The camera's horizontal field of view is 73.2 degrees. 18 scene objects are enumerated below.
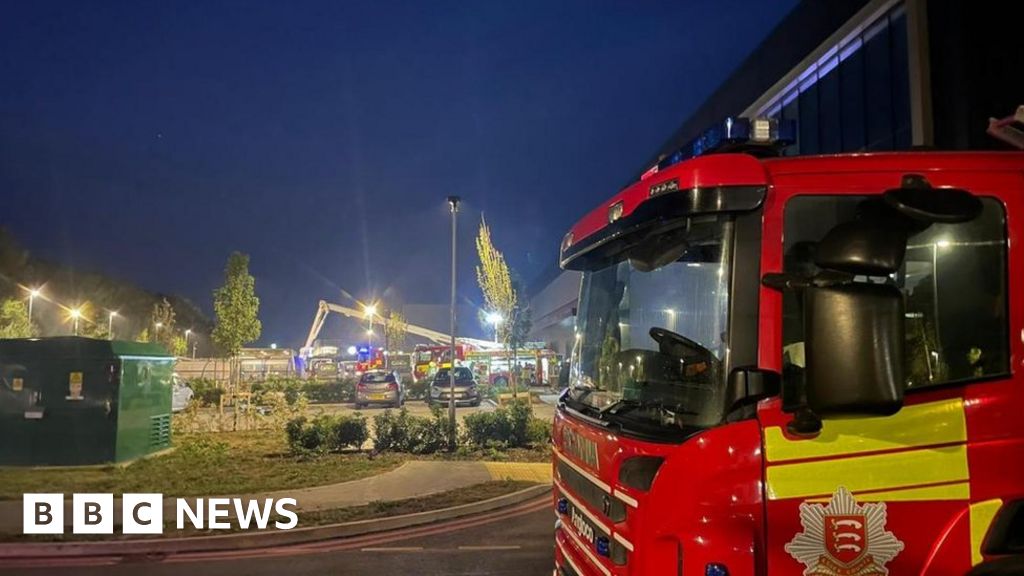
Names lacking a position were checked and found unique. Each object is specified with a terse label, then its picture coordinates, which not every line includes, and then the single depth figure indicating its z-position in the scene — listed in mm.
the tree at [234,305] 19469
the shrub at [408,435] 13898
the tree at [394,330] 45962
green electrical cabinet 11781
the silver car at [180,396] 21891
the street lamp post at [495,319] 28869
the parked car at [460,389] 27250
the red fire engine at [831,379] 2404
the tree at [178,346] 37594
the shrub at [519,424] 14688
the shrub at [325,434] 13312
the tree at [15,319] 32188
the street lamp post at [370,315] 38781
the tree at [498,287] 26266
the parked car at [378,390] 26203
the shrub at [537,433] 14930
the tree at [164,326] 34219
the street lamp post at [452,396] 14180
